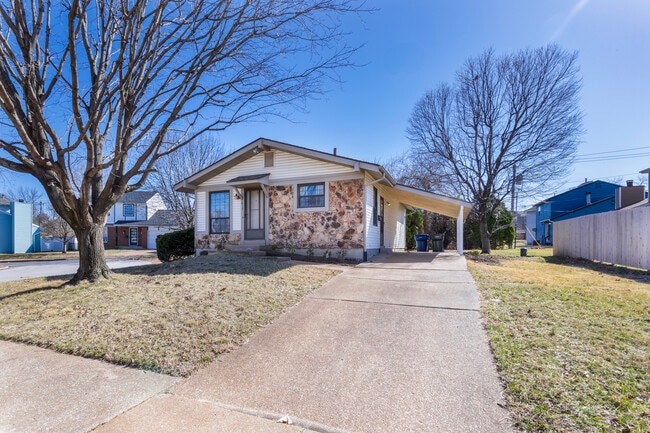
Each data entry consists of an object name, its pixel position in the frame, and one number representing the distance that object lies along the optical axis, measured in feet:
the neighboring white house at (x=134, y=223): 108.88
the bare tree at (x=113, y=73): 17.20
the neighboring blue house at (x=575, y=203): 99.14
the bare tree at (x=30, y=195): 128.36
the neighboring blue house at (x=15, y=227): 81.25
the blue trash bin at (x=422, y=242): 51.66
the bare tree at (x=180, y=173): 64.49
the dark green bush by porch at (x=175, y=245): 43.68
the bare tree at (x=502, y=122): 51.67
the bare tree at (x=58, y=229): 78.79
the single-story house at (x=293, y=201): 34.42
